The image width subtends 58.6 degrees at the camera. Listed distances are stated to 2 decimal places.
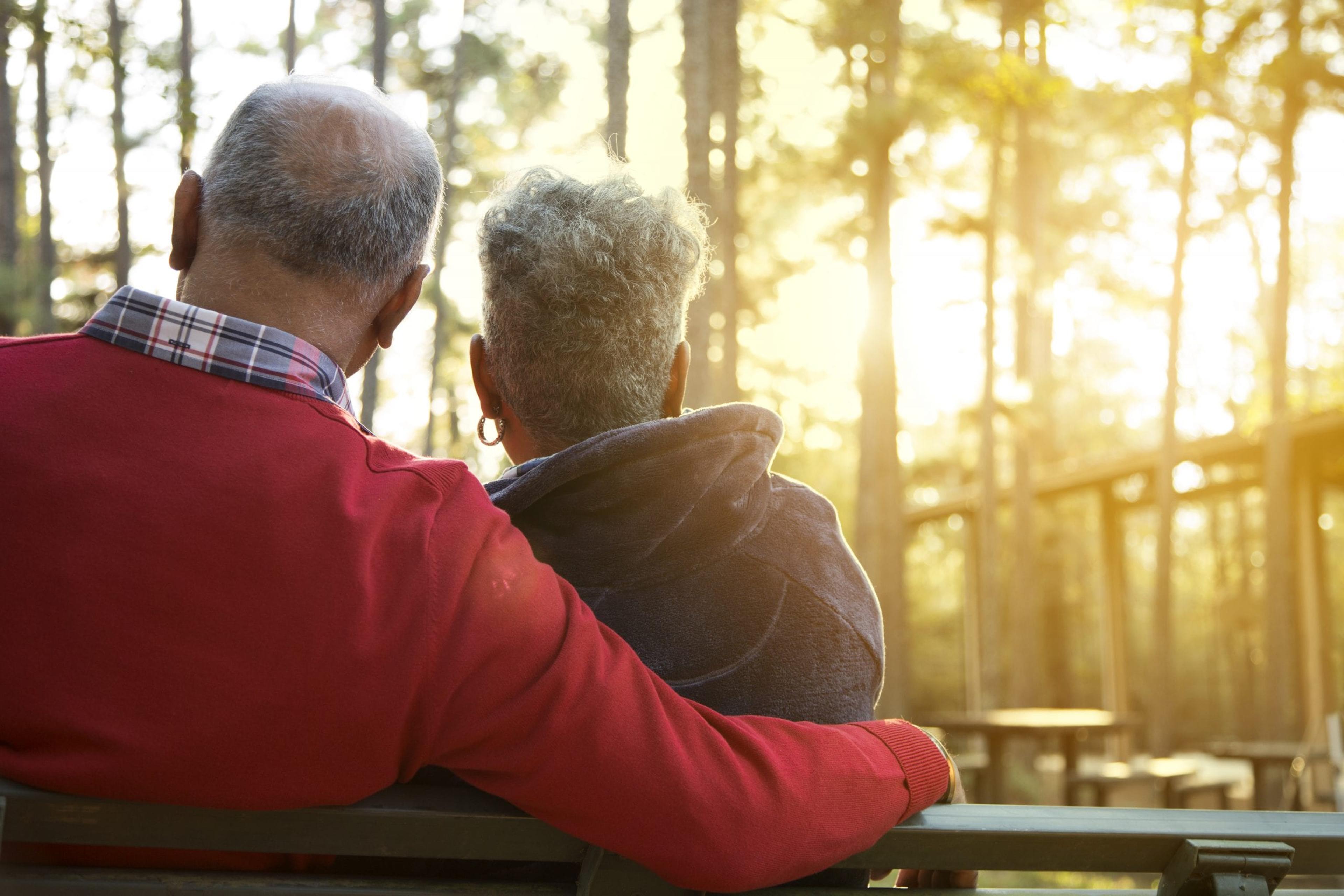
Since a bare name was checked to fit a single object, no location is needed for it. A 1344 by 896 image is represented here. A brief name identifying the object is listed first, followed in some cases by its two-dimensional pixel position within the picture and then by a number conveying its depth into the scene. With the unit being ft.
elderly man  4.02
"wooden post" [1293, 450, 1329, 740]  42.32
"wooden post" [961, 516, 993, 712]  58.08
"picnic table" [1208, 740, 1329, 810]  30.48
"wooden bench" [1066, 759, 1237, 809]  30.76
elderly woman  5.21
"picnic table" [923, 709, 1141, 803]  31.30
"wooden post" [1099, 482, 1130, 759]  51.08
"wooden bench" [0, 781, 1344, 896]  4.21
